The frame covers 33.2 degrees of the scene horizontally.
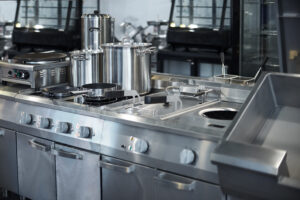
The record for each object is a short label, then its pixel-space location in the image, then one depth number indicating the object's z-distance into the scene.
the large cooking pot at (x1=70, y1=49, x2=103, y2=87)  3.73
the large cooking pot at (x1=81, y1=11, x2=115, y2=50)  4.02
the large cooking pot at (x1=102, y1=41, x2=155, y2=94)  3.58
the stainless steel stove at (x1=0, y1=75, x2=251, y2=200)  2.68
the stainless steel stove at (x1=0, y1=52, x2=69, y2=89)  3.80
